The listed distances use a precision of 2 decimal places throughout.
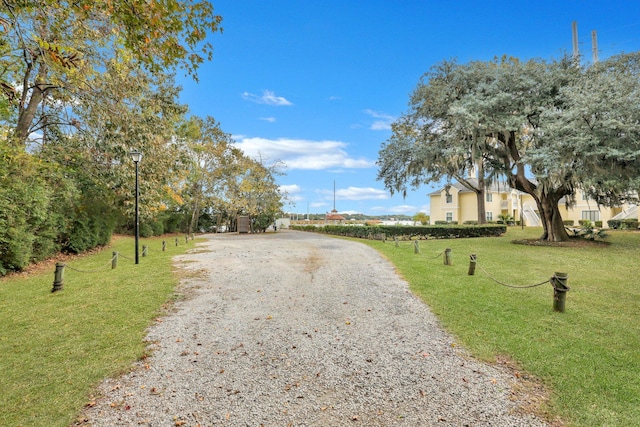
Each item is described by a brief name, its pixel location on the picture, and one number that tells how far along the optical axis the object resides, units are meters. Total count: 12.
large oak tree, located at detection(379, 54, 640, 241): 11.11
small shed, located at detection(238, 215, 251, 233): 28.78
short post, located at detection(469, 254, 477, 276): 8.04
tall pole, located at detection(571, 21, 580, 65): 17.09
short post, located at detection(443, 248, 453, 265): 9.48
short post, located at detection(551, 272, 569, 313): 5.24
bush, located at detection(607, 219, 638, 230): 23.55
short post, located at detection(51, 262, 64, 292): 6.54
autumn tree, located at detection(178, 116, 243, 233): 26.16
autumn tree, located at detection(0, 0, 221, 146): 3.67
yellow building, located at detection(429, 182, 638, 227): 36.28
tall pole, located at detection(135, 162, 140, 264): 10.04
